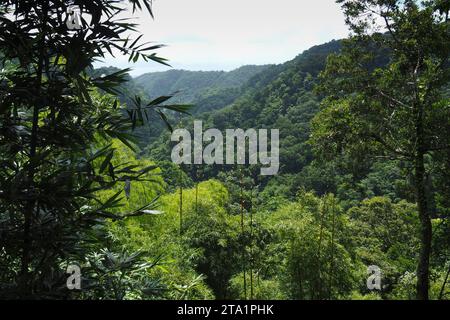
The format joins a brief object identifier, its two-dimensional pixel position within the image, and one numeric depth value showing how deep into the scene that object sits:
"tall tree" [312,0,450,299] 5.86
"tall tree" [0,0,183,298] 2.12
